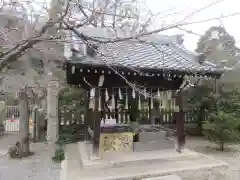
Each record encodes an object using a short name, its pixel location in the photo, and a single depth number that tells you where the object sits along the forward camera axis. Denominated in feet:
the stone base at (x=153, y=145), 15.99
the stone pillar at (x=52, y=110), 21.92
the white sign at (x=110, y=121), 18.17
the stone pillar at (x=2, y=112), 28.88
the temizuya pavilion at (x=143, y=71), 13.18
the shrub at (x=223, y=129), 17.87
